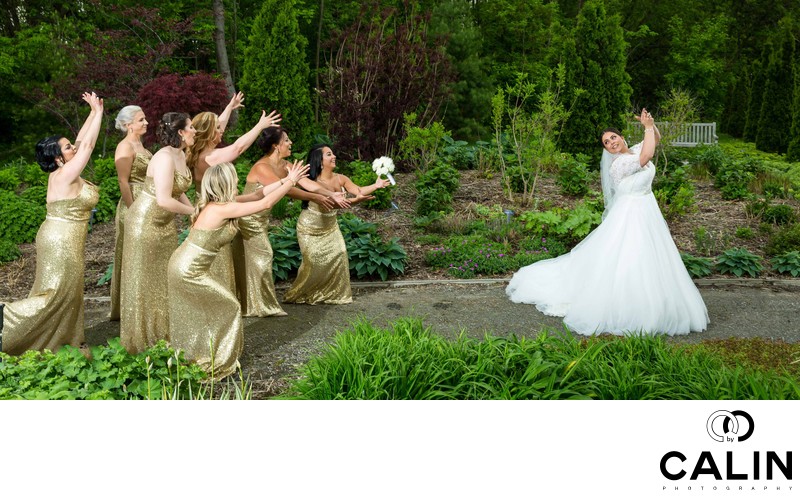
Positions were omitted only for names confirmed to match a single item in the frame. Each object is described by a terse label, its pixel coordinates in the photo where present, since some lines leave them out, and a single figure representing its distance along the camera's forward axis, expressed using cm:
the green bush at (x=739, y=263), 878
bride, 662
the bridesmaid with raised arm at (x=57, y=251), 575
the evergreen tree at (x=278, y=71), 1393
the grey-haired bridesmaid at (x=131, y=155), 628
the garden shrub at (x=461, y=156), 1329
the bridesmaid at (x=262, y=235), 707
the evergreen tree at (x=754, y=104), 2267
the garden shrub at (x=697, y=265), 870
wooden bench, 2097
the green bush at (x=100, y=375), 460
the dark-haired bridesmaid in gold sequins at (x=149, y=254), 591
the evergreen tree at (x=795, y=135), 1761
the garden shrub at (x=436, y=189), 1074
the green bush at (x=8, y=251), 970
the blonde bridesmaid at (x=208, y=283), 541
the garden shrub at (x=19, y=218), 1029
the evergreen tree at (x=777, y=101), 2045
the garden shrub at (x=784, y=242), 926
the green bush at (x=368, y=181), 1091
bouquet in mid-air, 796
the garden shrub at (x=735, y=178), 1181
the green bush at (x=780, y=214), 1050
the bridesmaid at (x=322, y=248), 742
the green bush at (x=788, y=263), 885
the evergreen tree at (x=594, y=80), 1408
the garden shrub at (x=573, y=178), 1168
